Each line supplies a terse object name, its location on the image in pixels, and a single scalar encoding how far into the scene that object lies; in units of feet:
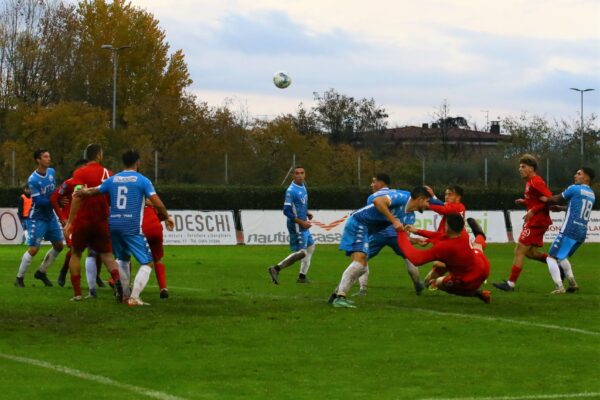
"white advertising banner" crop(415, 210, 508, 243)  137.18
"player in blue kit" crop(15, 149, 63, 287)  60.29
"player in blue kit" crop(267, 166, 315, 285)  67.67
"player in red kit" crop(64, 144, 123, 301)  50.01
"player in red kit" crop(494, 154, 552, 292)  60.18
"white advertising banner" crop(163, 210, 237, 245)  127.44
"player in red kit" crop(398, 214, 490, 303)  45.77
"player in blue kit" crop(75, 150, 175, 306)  48.01
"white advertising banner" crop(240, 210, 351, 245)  131.23
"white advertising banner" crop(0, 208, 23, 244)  128.16
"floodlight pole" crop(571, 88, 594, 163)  240.94
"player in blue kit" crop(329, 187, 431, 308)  49.06
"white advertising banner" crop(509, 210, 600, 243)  135.54
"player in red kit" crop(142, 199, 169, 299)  52.03
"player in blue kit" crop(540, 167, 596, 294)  60.18
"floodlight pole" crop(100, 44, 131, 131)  198.49
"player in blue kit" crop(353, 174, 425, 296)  56.39
